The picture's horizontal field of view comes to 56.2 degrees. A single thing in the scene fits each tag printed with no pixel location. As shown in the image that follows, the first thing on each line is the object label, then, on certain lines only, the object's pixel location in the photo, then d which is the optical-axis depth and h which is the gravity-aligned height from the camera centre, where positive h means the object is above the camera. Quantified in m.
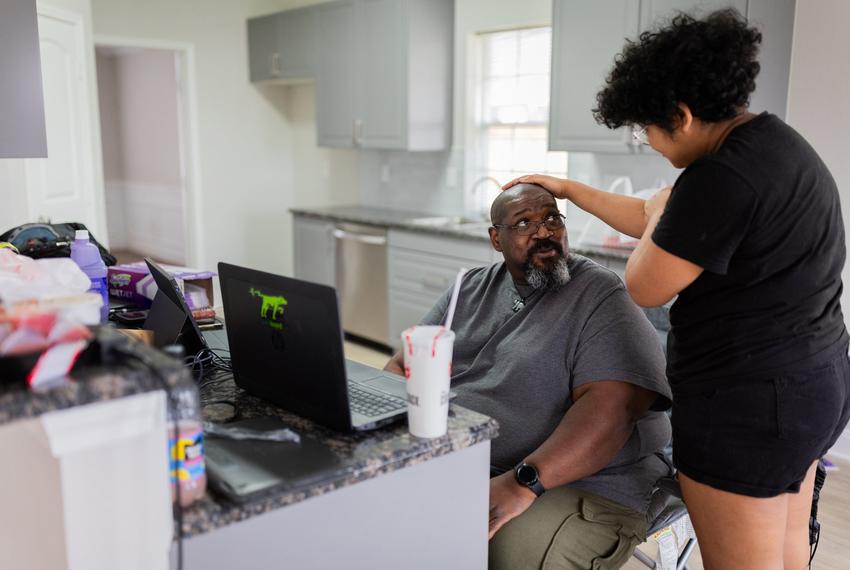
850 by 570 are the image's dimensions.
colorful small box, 2.25 -0.42
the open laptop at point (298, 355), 1.29 -0.38
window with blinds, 4.54 +0.14
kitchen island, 1.13 -0.57
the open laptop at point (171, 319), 1.78 -0.43
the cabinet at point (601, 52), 3.21 +0.37
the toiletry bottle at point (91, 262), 2.00 -0.32
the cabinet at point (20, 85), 2.01 +0.12
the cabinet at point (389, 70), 4.76 +0.39
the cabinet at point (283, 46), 5.52 +0.63
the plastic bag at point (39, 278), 1.08 -0.22
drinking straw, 1.30 -0.27
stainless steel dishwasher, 5.00 -0.92
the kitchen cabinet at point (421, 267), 4.32 -0.76
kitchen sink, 4.75 -0.53
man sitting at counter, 1.73 -0.60
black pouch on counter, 2.17 -0.30
